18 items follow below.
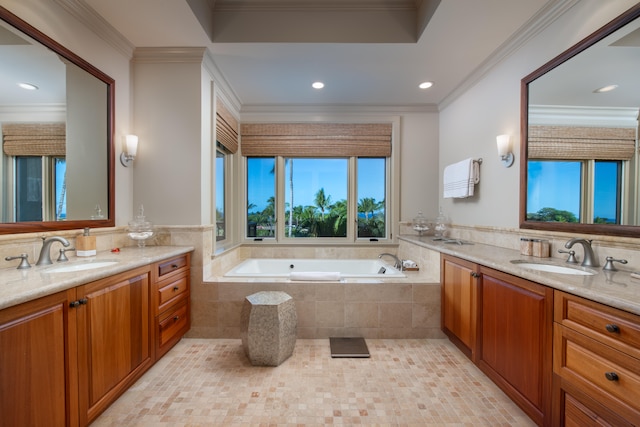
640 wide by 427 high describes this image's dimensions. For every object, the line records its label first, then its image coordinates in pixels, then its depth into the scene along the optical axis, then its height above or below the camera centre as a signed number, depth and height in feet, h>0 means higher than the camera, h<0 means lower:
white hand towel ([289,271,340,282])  7.82 -2.03
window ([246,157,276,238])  11.68 +0.57
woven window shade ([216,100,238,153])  8.86 +3.03
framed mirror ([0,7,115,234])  4.68 +1.54
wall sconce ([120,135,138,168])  7.23 +1.69
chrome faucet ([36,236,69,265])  4.91 -0.78
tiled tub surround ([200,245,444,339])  7.63 -2.89
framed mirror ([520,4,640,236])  4.43 +1.54
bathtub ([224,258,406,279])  10.87 -2.37
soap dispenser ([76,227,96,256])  5.73 -0.82
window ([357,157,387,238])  11.69 +0.60
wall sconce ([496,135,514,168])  7.03 +1.72
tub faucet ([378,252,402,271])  9.70 -1.98
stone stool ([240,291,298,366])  6.20 -2.96
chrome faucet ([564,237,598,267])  4.83 -0.78
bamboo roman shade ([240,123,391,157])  11.24 +3.11
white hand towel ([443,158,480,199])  8.51 +1.14
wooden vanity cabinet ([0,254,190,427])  3.19 -2.19
